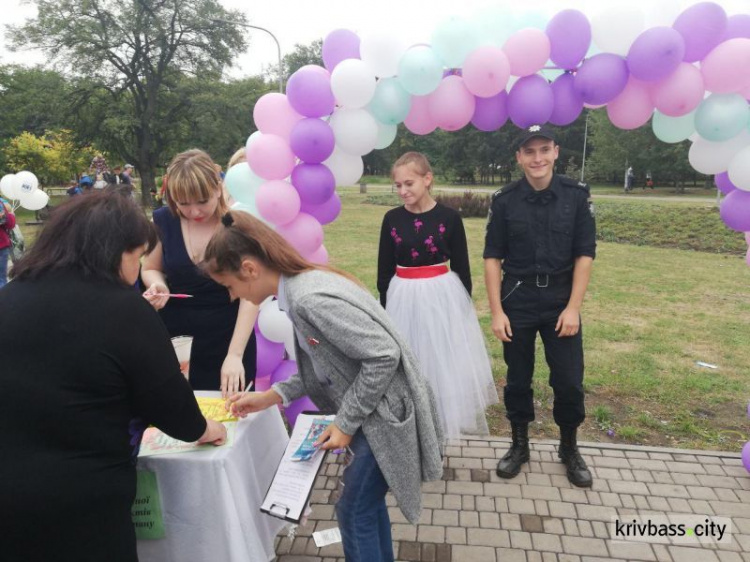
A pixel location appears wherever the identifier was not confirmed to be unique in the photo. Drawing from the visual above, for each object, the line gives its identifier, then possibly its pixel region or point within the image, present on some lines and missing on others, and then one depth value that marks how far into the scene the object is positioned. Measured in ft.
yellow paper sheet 6.46
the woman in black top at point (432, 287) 10.70
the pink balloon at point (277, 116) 10.58
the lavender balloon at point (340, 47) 10.71
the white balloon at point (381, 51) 9.93
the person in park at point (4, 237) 22.90
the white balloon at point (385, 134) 11.31
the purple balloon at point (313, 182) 10.64
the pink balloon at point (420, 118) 10.87
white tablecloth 5.50
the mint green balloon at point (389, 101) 10.58
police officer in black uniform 9.37
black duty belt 9.55
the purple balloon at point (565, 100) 10.10
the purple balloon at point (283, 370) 11.76
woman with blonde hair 7.92
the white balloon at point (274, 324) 11.04
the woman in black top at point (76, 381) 4.09
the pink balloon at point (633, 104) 9.73
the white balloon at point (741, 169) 9.04
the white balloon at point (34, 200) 37.91
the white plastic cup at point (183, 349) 6.69
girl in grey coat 5.27
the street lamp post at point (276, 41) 51.67
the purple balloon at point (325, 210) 11.19
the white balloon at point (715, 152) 9.62
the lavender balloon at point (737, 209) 9.45
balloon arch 9.02
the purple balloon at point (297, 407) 11.44
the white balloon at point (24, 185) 37.14
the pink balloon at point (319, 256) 11.41
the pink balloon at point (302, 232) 10.89
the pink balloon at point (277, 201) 10.31
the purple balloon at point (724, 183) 10.38
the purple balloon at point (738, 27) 8.93
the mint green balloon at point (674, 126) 10.16
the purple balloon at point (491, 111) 10.69
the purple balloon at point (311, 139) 10.14
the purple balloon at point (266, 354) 11.66
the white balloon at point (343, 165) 11.26
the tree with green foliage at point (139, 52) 78.64
